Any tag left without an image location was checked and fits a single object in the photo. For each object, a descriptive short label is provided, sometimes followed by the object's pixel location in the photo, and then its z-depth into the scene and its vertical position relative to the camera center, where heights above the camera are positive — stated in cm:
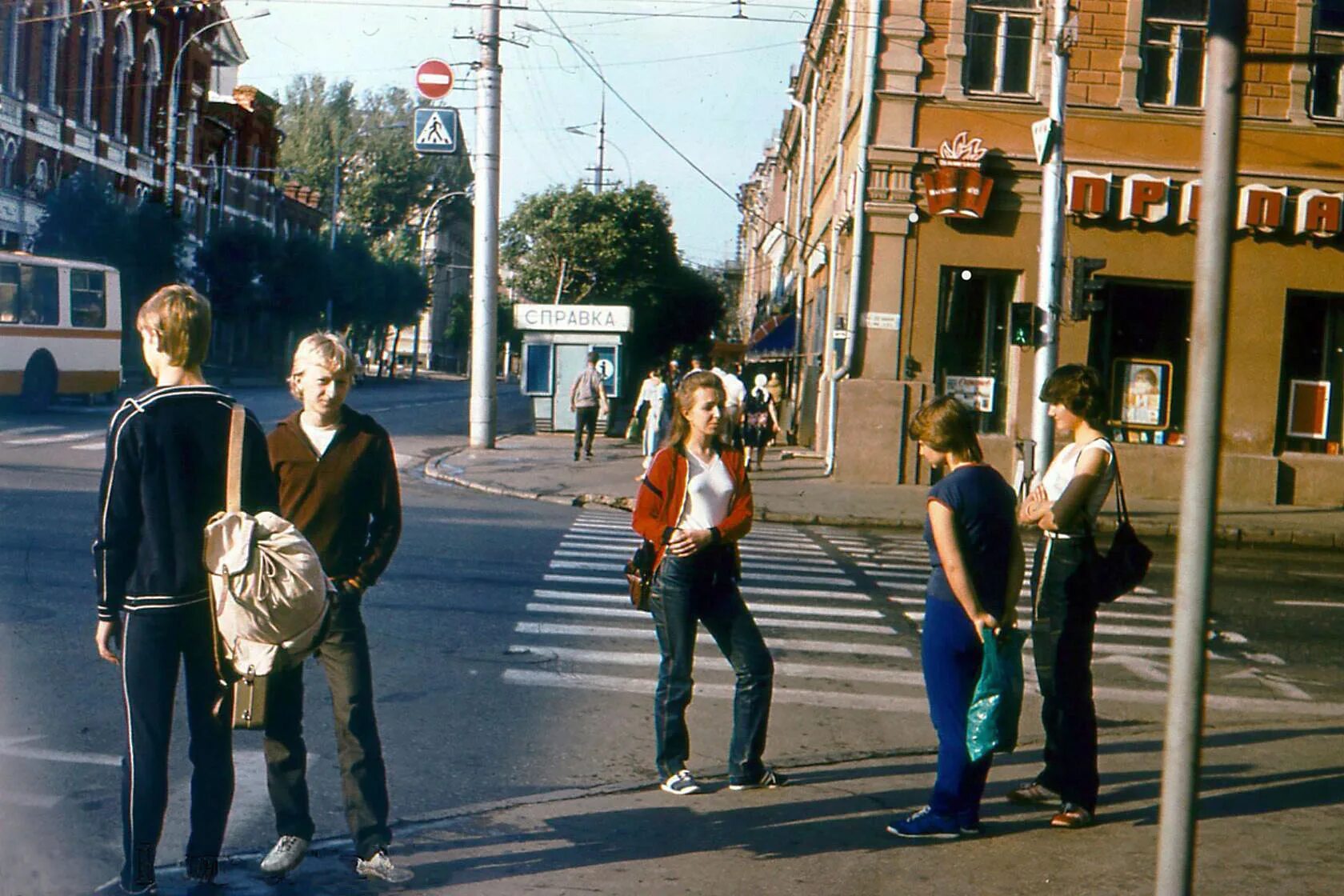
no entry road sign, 2603 +431
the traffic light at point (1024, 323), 1886 +45
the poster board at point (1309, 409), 2316 -54
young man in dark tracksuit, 442 -60
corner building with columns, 2255 +193
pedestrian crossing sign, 2614 +345
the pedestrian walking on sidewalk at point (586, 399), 2467 -90
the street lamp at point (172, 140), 4812 +607
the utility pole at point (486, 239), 2683 +172
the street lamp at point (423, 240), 8018 +526
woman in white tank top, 588 -87
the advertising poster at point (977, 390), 2320 -47
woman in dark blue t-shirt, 553 -83
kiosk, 3272 -1
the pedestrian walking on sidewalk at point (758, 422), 2458 -115
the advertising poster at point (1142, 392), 2314 -40
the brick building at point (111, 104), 4141 +672
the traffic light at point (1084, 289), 1866 +89
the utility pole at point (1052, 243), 1892 +145
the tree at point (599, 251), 5784 +345
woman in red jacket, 610 -90
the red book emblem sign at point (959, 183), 2219 +248
